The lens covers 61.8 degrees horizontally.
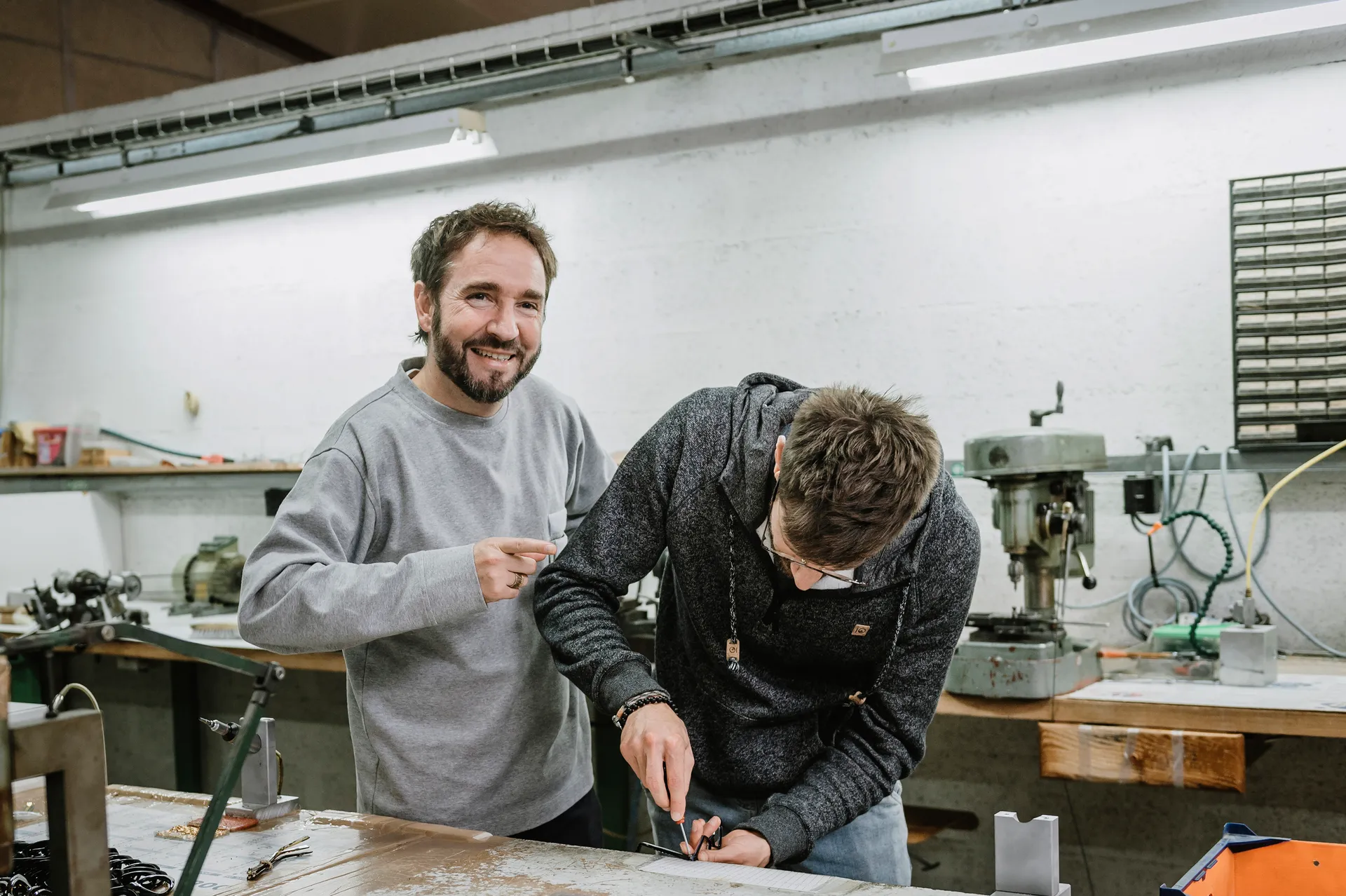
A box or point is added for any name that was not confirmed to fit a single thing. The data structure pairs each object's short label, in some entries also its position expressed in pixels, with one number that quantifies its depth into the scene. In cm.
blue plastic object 114
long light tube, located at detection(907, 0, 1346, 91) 241
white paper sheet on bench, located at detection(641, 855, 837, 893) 121
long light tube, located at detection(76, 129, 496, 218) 335
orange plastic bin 122
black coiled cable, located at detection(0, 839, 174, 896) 118
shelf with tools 398
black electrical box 288
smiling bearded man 141
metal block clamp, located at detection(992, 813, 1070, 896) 113
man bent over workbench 142
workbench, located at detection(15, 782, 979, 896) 120
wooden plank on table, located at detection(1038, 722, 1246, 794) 209
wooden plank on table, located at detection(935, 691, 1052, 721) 226
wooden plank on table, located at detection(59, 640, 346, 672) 309
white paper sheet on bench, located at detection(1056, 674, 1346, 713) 215
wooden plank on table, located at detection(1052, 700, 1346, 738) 207
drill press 226
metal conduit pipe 304
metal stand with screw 148
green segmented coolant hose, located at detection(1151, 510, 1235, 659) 266
